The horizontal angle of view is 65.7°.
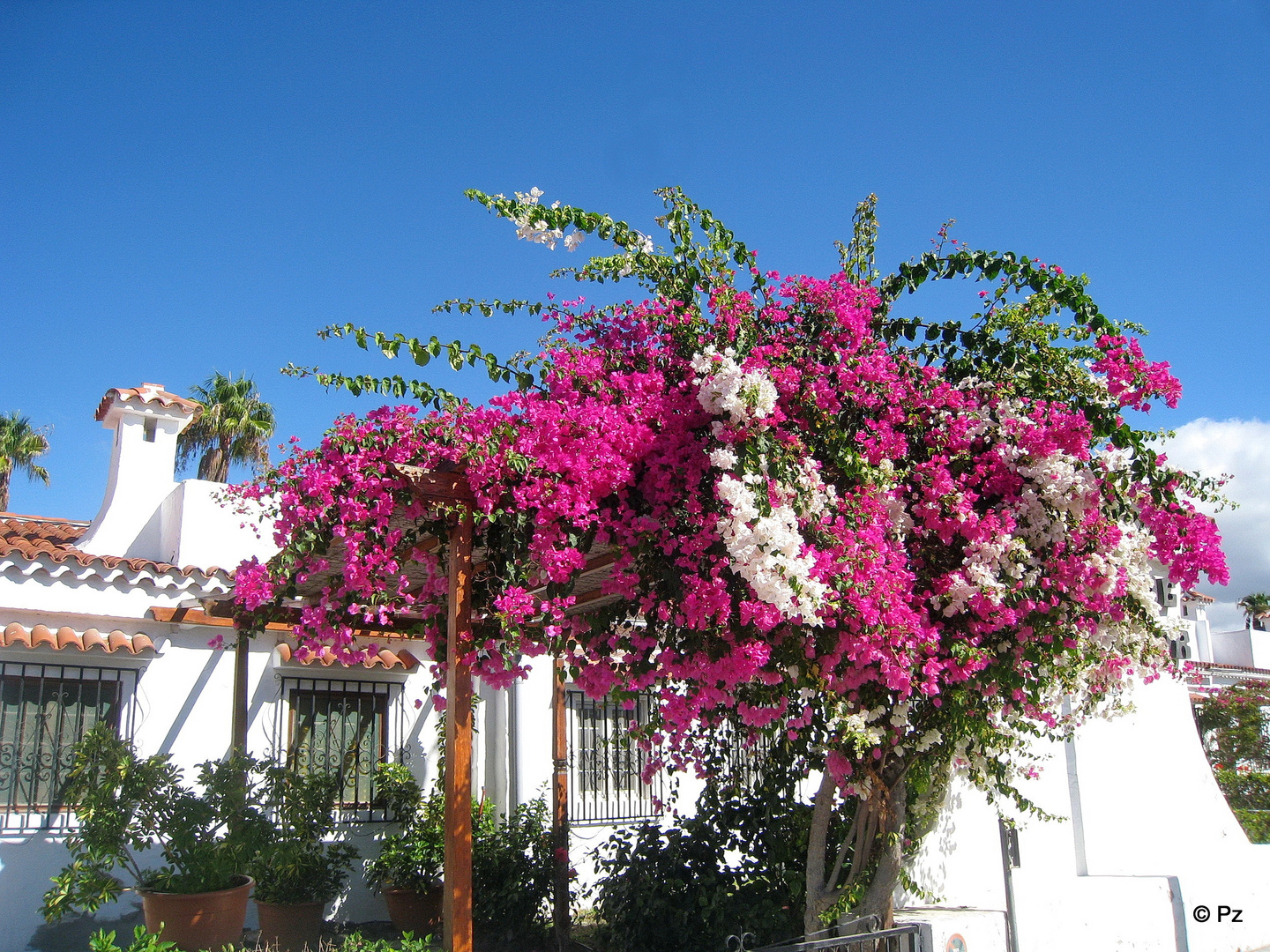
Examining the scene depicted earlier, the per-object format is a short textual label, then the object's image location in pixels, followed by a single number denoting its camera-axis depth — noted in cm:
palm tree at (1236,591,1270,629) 3350
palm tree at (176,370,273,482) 2159
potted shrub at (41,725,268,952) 610
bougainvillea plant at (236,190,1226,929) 450
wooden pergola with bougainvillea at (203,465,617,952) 459
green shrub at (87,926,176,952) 430
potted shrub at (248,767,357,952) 723
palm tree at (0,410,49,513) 2177
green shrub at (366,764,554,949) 787
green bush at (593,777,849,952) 671
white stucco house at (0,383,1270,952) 758
